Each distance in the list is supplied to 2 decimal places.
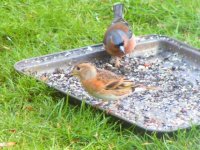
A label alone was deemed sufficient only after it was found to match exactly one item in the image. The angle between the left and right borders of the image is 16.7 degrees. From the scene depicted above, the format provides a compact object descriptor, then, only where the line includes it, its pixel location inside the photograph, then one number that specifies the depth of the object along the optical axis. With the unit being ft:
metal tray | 18.11
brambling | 18.28
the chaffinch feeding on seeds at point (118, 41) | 22.58
